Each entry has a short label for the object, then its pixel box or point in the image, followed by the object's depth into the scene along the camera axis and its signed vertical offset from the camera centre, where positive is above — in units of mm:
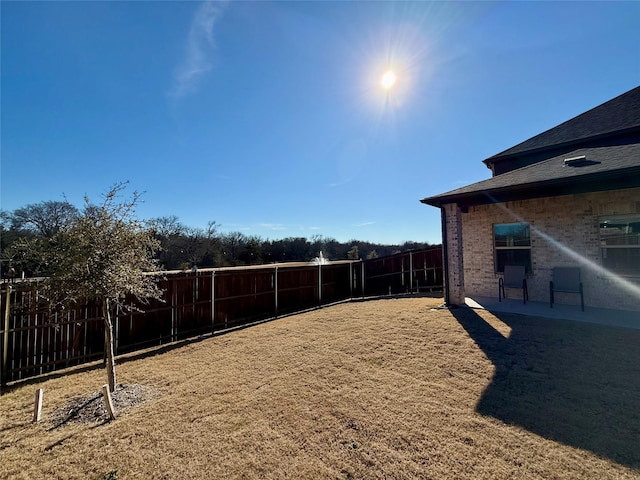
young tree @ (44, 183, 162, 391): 4055 +20
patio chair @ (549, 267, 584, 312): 7418 -775
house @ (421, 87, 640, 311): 6736 +898
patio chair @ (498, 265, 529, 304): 8137 -803
